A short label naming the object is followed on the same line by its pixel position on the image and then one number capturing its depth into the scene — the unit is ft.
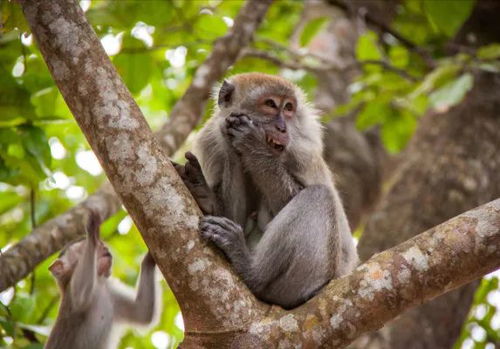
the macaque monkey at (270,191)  27.61
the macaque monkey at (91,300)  36.73
